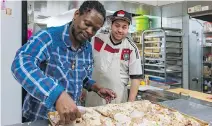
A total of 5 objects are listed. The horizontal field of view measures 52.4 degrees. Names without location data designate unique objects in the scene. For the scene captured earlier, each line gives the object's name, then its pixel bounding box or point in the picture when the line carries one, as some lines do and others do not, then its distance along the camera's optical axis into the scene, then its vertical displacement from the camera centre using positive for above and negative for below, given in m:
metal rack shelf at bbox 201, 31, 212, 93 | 4.60 -0.09
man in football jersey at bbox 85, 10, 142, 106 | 2.02 -0.01
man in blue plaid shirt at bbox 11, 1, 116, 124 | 0.89 -0.01
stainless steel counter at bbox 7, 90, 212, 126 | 1.22 -0.33
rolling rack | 4.77 +0.17
